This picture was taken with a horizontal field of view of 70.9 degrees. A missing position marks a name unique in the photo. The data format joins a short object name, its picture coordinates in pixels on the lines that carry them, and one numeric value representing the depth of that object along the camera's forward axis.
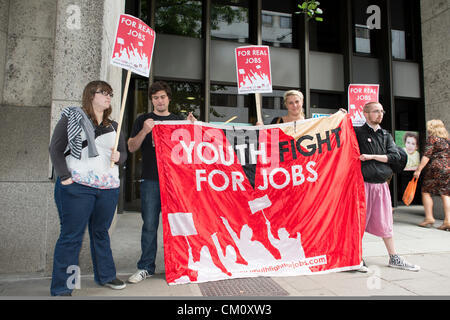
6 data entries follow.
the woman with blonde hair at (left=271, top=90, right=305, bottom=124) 3.96
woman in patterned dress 6.11
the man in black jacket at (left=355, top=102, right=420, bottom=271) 3.77
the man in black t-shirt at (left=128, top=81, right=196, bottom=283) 3.45
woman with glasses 2.79
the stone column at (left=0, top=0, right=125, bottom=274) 3.79
